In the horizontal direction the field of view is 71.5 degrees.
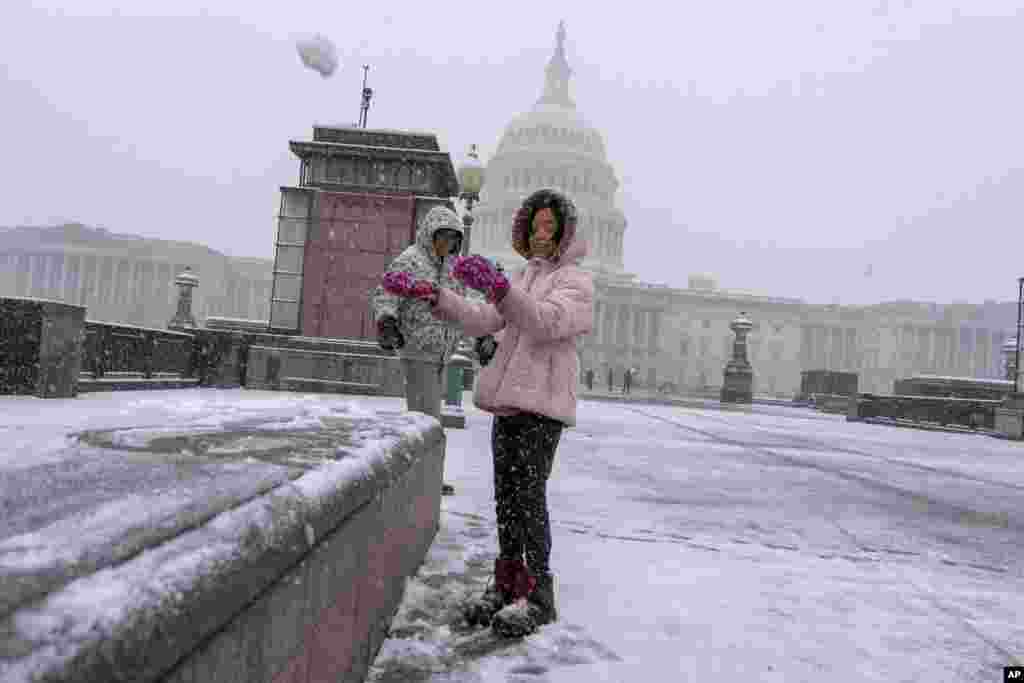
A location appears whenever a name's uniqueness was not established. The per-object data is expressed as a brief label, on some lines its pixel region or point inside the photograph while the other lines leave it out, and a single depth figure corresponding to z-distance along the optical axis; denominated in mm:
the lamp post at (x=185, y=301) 27500
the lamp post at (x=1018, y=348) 23773
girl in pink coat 2195
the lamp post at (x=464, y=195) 9078
